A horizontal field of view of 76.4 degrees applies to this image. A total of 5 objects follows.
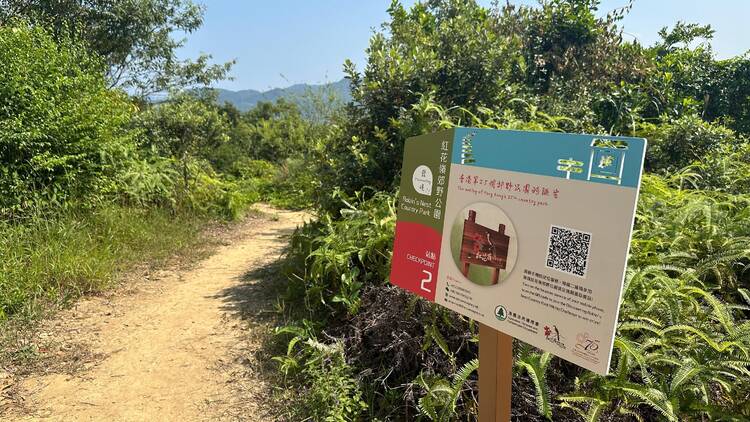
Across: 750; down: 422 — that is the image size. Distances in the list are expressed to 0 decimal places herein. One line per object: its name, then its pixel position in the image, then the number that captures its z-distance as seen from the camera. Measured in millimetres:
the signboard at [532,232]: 1348
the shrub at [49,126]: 4879
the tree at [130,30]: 9008
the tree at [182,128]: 7438
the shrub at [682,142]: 4660
